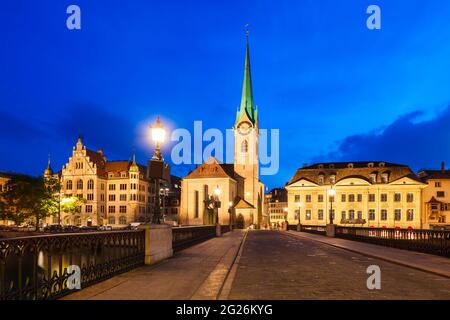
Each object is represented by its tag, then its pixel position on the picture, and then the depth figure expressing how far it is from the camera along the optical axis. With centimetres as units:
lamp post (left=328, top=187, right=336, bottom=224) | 3927
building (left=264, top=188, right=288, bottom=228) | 17475
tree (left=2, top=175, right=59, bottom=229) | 6606
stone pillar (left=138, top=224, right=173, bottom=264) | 1565
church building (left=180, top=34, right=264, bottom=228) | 9638
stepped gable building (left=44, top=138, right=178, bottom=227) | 9944
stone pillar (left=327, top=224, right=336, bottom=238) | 4319
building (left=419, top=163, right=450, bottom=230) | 8850
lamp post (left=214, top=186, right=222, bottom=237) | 4655
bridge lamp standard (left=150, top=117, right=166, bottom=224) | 1695
